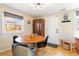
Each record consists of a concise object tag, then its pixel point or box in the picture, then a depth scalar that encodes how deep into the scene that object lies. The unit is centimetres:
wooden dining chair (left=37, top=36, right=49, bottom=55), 179
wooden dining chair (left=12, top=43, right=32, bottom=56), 83
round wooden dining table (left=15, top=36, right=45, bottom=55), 129
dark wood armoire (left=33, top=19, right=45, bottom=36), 301
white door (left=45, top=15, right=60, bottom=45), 283
